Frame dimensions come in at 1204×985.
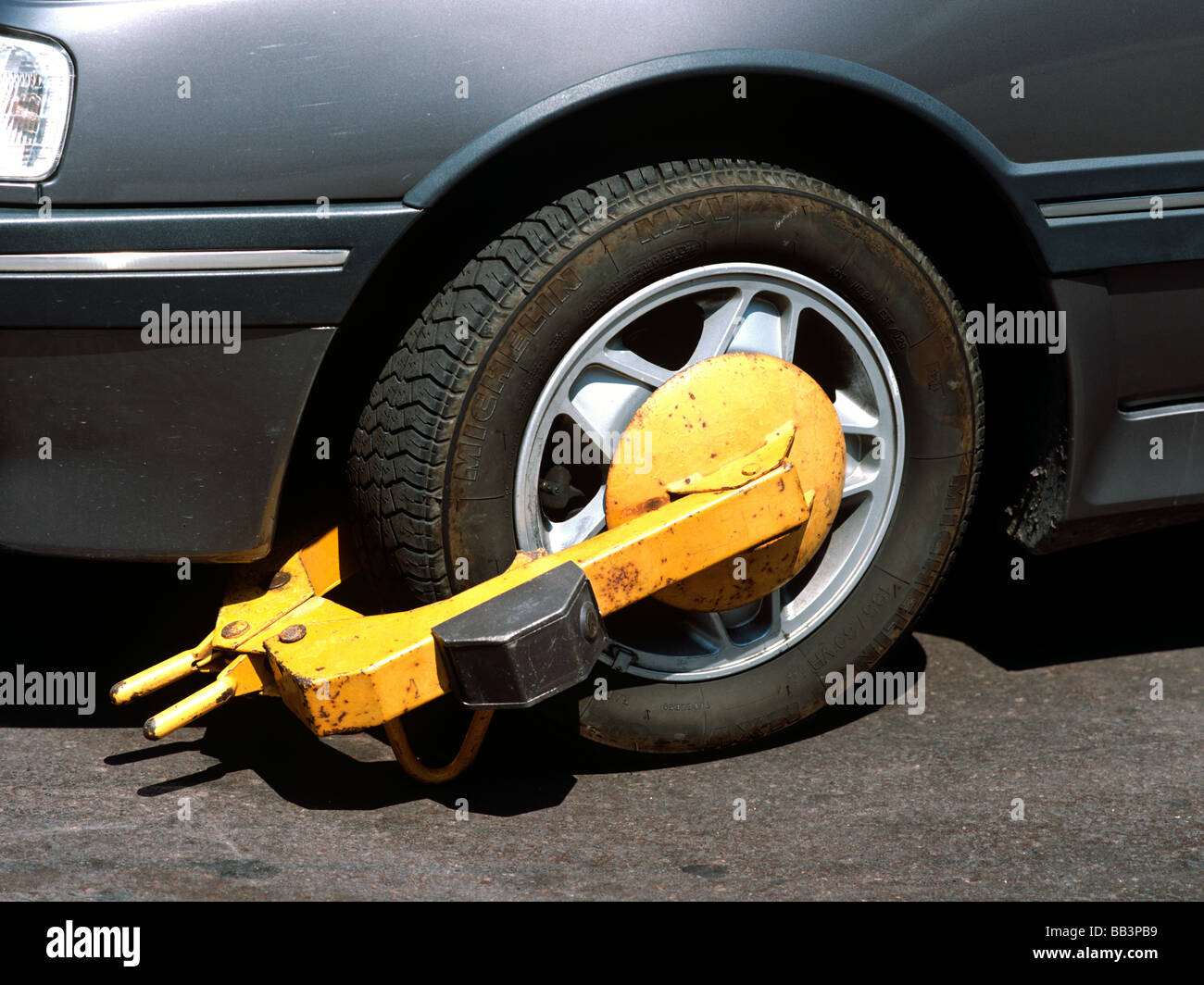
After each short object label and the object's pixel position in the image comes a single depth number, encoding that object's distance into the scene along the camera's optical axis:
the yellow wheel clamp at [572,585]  2.85
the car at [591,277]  2.81
